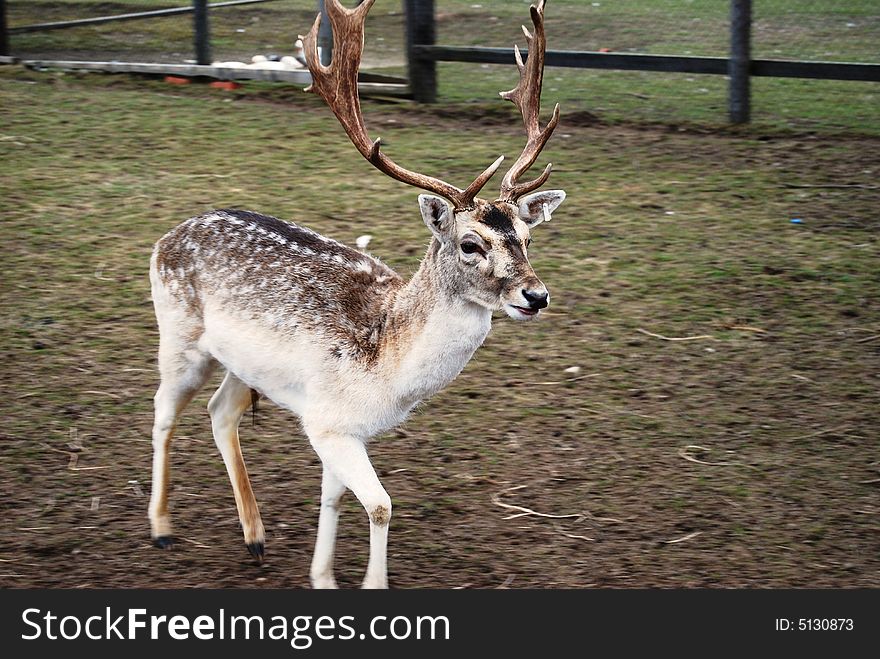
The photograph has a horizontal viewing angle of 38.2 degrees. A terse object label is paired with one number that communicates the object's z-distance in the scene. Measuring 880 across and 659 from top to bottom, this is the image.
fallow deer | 4.62
